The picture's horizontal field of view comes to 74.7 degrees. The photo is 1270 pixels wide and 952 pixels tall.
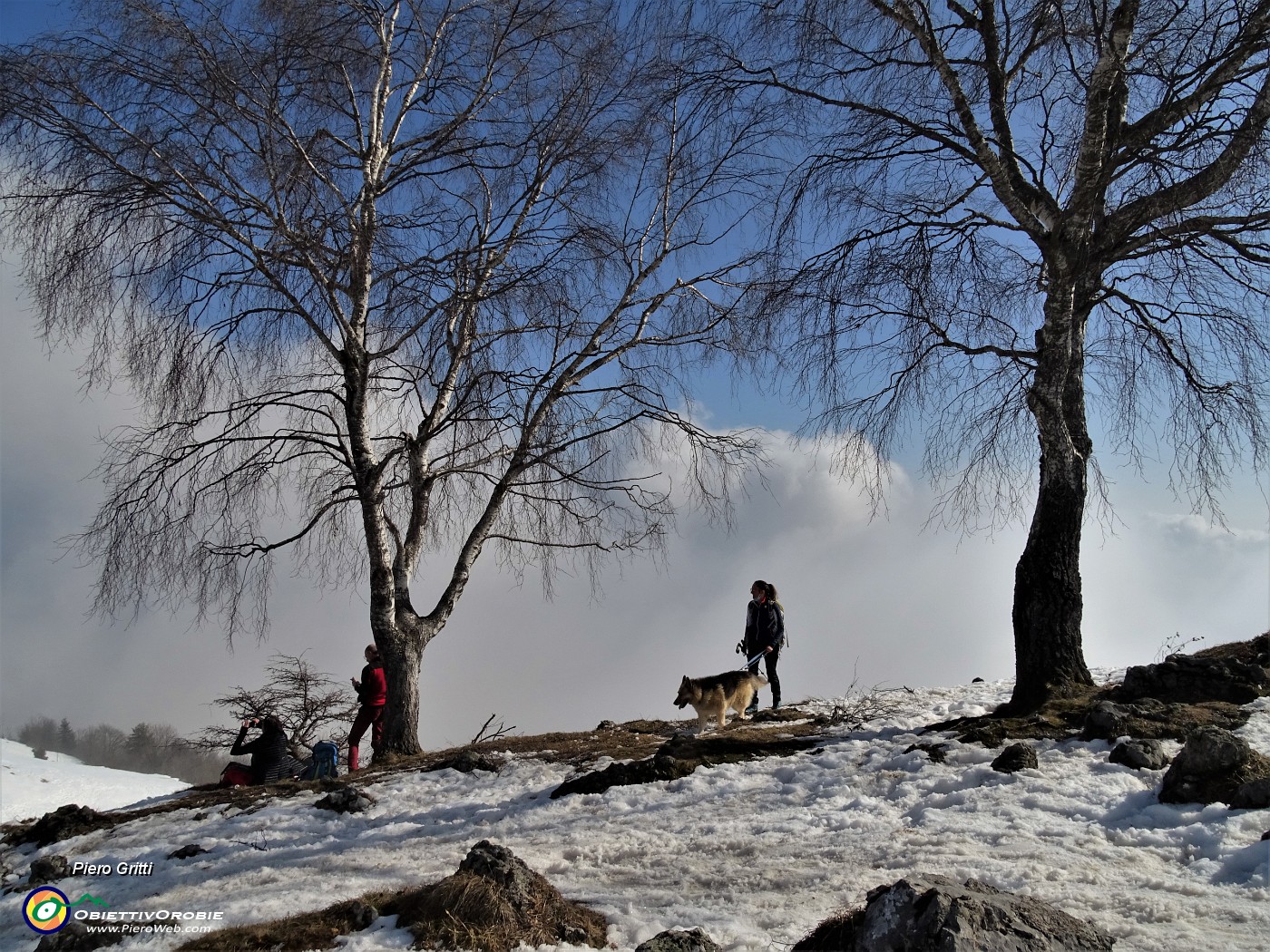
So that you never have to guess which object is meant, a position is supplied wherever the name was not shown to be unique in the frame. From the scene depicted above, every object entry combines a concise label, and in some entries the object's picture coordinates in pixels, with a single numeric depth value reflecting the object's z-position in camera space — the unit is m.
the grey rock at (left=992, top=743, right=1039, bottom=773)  5.78
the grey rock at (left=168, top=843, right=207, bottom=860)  5.83
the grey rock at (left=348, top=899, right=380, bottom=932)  4.07
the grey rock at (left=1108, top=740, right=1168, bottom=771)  5.51
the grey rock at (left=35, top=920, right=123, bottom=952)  4.20
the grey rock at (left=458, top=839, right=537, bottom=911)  3.93
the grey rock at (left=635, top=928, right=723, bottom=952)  3.42
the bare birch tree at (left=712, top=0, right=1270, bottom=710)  7.08
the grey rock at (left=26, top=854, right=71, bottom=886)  5.71
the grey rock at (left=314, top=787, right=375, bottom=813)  6.65
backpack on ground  9.34
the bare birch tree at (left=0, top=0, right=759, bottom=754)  8.73
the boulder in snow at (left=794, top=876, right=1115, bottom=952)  2.92
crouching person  9.55
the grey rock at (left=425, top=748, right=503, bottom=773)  7.73
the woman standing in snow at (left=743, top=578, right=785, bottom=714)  10.72
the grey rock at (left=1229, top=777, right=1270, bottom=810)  4.45
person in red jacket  10.46
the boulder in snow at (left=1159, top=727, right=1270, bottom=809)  4.78
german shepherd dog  9.12
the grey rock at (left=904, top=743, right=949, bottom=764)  6.25
